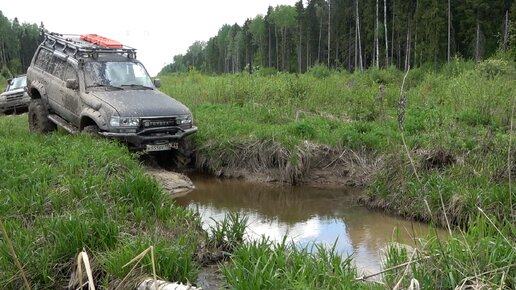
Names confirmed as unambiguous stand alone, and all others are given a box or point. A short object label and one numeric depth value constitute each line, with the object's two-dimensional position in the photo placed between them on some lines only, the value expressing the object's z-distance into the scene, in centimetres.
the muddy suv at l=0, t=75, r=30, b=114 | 1739
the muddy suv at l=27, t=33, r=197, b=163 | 862
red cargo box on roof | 1061
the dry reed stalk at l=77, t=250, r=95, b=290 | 156
